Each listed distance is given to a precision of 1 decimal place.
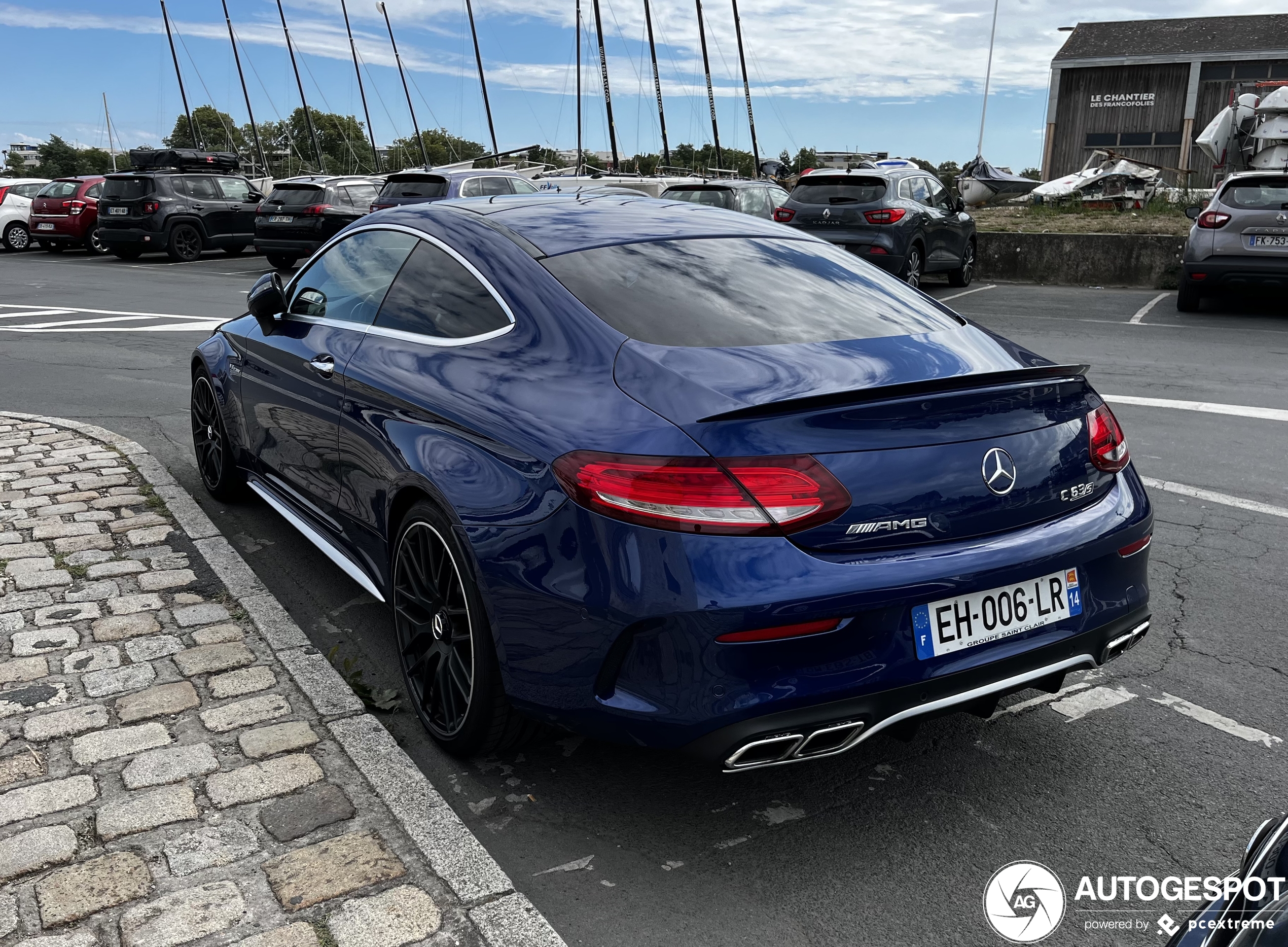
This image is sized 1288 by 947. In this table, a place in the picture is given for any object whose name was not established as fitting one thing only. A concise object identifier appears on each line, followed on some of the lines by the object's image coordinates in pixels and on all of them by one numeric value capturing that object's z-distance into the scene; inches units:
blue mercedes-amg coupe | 99.9
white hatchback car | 1086.4
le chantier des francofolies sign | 1688.0
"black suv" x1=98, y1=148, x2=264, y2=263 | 909.8
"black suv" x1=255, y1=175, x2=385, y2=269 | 785.6
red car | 1029.8
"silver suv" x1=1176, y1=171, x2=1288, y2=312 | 498.9
